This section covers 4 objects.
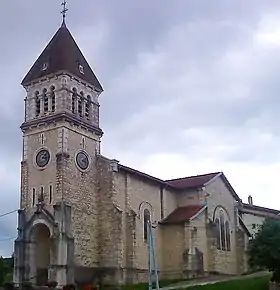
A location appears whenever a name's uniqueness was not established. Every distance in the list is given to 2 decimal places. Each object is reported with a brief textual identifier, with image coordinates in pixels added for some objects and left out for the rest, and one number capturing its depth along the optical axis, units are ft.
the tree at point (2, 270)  199.27
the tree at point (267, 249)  127.44
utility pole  124.61
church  148.05
